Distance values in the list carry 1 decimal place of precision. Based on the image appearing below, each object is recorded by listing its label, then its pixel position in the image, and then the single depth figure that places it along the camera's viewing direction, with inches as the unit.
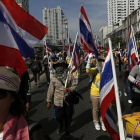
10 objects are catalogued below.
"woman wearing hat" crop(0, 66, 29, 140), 36.6
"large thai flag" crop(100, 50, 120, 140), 59.5
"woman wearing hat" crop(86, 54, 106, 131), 119.9
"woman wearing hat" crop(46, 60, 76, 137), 109.5
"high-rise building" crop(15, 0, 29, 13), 2033.3
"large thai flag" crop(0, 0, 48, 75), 56.6
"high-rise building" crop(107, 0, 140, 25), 3769.7
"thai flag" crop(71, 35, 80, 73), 138.6
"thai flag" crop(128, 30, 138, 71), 140.0
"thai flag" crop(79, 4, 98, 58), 103.8
